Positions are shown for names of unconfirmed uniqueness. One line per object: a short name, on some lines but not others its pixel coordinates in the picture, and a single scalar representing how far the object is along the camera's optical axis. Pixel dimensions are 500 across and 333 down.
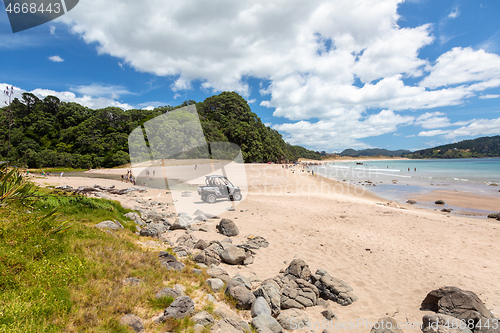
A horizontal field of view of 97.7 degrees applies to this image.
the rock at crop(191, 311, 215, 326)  4.21
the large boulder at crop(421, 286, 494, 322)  5.02
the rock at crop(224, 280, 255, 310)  5.51
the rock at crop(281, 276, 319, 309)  6.01
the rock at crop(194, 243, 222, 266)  7.76
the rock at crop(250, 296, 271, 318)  5.23
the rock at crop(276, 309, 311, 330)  5.21
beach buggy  18.98
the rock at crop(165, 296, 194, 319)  4.25
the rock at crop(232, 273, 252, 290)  6.34
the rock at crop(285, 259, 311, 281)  7.16
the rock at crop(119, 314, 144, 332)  3.76
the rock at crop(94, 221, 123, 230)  8.23
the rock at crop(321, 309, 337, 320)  5.61
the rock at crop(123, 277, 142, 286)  4.86
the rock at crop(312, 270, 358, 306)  6.35
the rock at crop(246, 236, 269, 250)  10.17
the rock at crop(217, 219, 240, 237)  11.55
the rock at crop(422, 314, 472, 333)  4.58
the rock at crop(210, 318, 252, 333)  4.12
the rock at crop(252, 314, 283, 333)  4.68
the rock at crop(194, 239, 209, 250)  9.23
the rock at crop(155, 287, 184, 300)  4.72
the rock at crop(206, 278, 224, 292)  5.88
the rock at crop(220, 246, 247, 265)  8.33
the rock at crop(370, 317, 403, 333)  4.83
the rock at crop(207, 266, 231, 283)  6.61
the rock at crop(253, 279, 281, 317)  5.70
